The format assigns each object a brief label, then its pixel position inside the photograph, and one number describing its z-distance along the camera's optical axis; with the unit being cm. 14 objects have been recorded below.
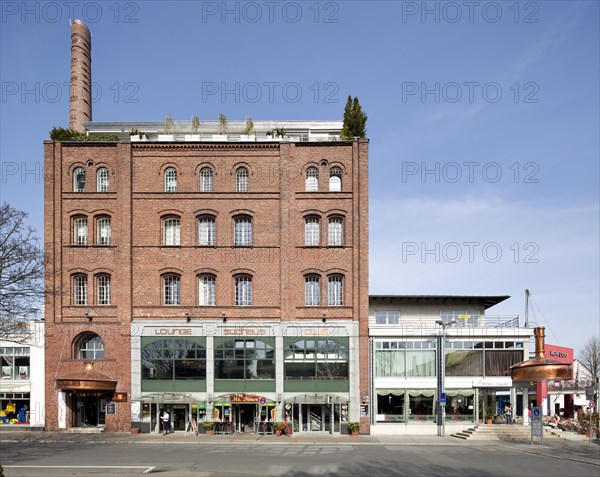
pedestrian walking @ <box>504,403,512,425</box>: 4400
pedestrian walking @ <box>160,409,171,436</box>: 4314
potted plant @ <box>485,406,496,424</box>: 4412
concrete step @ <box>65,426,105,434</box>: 4341
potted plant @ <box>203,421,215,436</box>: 4338
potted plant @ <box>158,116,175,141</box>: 5033
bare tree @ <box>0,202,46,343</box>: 2844
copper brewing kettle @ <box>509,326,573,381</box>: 4044
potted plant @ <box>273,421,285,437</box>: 4262
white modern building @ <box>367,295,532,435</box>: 4484
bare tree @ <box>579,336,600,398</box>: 8966
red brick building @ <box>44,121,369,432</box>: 4416
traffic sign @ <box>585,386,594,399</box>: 4069
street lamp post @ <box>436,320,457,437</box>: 4388
